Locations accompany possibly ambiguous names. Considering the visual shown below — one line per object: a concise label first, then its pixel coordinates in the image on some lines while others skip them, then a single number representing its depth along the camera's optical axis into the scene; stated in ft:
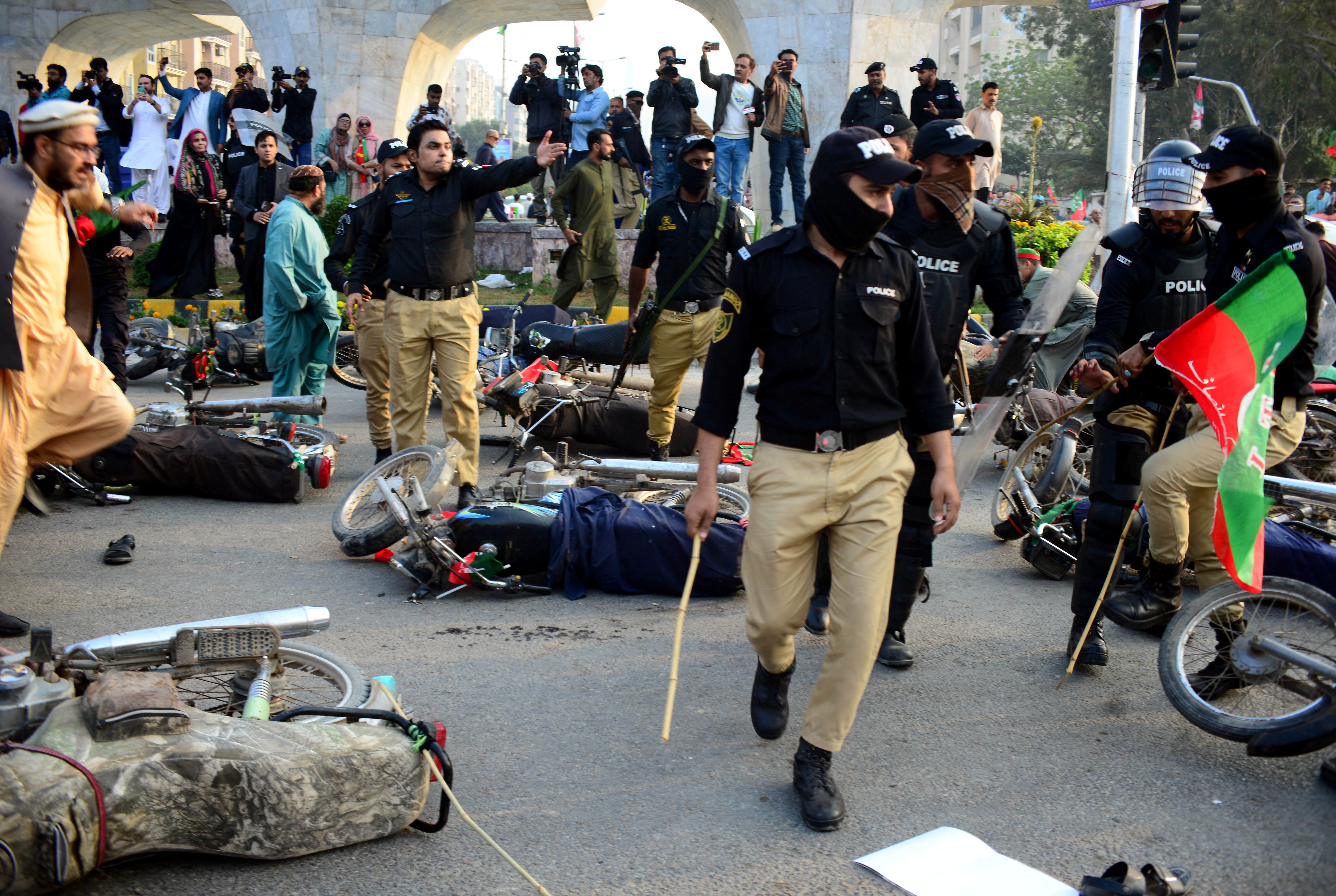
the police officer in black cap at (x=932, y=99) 45.88
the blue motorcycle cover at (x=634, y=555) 17.04
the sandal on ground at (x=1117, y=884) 8.79
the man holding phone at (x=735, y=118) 49.49
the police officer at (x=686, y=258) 23.66
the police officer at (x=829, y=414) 10.37
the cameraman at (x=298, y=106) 57.06
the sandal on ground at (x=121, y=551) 18.17
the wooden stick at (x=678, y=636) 9.66
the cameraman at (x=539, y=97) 51.83
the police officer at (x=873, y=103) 46.21
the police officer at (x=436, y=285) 20.79
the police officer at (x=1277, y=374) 12.59
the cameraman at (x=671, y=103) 48.88
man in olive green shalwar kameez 37.88
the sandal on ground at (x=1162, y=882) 8.82
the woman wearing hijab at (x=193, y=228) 45.80
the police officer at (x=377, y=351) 24.44
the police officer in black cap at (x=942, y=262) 13.61
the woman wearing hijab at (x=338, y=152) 56.90
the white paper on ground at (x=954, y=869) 9.34
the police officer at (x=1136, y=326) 14.01
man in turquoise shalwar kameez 25.34
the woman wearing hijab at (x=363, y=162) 55.62
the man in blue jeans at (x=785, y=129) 48.75
